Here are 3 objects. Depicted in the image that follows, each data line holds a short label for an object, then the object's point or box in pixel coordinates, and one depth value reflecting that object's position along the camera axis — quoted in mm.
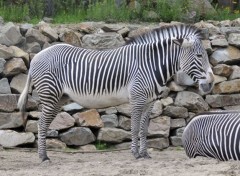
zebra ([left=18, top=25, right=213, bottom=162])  18656
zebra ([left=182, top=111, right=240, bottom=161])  16016
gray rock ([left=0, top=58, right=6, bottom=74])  22187
